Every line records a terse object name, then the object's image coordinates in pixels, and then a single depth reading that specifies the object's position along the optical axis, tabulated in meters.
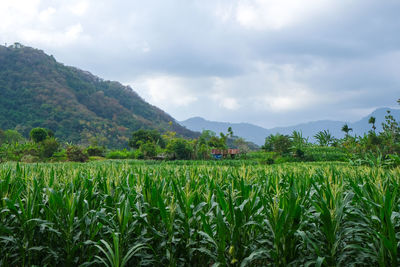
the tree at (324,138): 37.81
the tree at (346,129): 33.94
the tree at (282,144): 25.05
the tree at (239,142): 42.34
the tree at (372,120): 29.44
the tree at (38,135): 28.73
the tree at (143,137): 35.33
